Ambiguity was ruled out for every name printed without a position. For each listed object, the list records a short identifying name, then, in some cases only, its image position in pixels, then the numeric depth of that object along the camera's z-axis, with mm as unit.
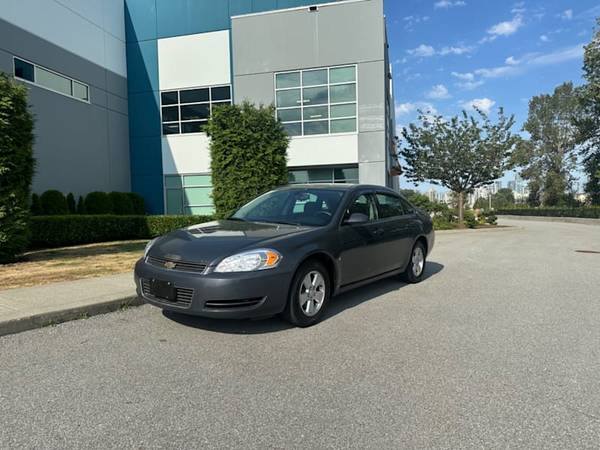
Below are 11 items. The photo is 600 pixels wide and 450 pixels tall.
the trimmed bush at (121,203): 19656
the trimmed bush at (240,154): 12375
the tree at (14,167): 8000
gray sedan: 4082
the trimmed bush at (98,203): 18305
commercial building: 17609
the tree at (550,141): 53594
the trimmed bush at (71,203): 17248
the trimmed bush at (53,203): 15719
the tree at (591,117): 33875
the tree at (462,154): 22172
